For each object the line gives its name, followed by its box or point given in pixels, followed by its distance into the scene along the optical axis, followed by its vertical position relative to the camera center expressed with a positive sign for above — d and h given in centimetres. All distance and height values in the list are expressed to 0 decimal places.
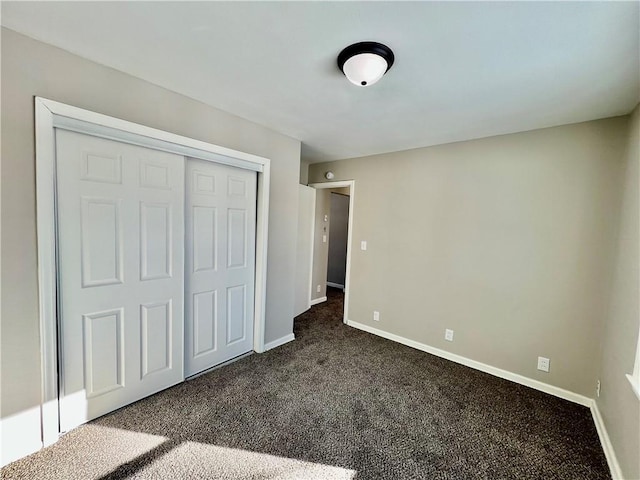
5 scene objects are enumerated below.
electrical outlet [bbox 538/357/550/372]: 238 -115
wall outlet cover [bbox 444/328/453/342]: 292 -114
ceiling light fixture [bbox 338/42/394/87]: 138 +88
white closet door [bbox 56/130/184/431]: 168 -38
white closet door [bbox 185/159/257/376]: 232 -39
